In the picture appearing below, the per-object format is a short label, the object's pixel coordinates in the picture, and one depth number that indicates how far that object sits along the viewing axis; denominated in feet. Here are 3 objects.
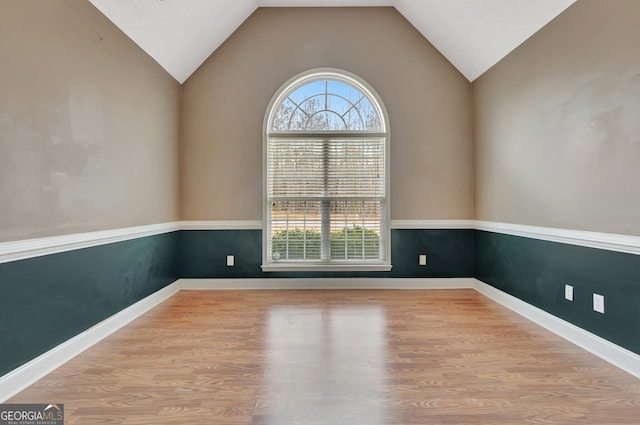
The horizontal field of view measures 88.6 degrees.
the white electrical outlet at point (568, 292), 8.27
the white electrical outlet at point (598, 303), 7.39
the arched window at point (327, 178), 13.21
